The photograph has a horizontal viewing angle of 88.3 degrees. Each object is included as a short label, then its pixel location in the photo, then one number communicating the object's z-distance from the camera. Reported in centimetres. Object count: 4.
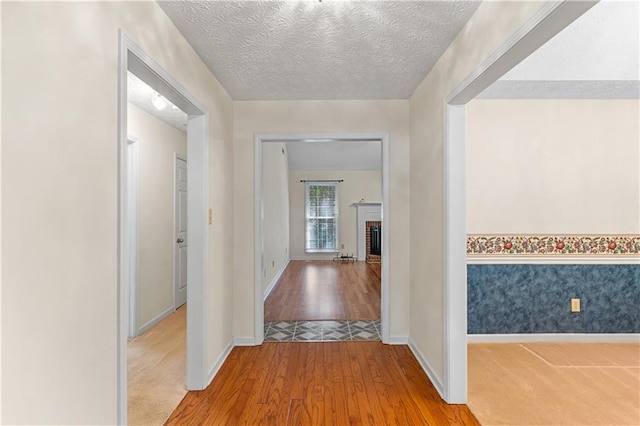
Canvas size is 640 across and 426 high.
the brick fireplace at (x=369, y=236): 916
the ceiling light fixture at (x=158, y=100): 299
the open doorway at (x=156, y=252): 251
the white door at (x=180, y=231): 437
